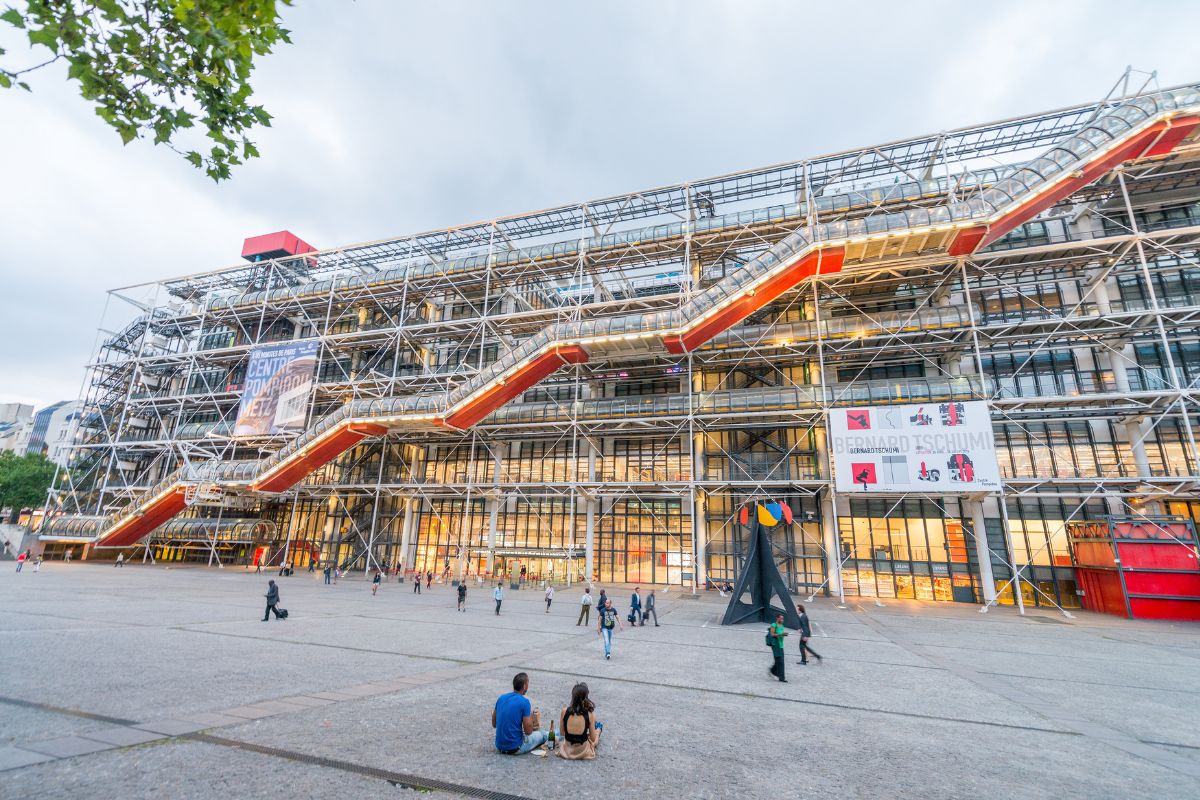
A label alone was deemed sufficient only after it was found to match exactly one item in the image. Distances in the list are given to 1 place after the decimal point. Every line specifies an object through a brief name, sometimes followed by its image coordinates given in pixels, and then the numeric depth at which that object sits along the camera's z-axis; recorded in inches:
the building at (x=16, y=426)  3144.7
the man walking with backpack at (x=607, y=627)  389.4
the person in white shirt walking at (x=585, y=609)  566.3
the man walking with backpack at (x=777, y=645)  333.4
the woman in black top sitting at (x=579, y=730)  200.2
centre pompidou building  797.9
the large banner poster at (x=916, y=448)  762.2
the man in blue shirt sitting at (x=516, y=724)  199.6
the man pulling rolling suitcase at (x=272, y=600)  503.8
